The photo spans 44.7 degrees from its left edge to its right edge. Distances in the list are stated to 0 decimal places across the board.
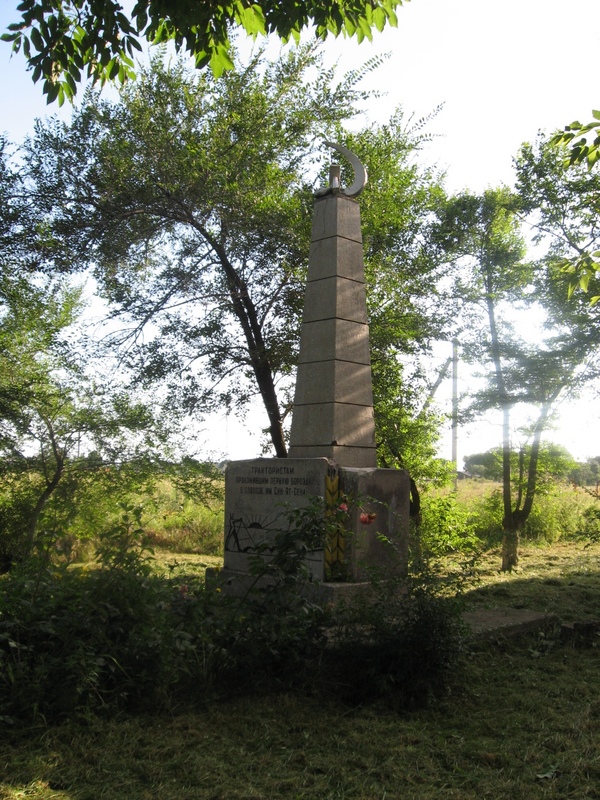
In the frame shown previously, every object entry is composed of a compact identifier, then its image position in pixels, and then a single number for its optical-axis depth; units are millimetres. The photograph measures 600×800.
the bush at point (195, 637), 3605
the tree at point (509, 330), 9828
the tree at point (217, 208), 8953
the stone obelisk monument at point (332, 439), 6039
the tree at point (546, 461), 11891
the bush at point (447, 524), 10531
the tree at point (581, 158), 3926
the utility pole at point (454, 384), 10922
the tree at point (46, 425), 9805
